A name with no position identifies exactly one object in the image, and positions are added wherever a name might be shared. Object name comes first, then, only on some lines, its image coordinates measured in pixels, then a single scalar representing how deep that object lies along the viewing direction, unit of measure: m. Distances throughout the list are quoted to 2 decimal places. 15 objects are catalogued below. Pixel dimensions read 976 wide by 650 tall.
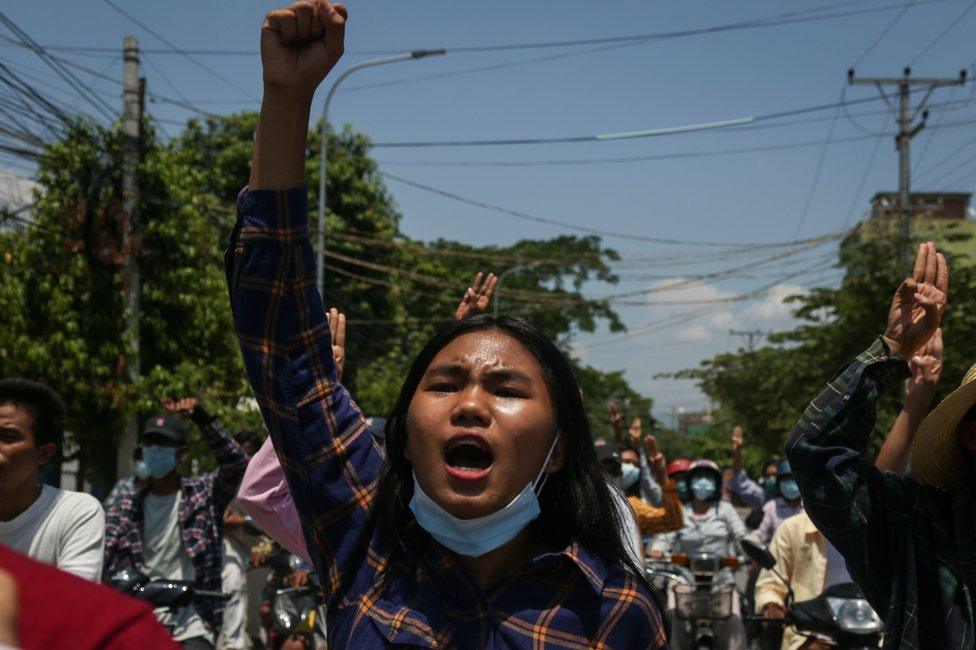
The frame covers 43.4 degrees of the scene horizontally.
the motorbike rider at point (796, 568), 6.77
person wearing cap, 6.18
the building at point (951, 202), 55.59
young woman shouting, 2.35
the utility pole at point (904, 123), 23.75
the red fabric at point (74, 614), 1.05
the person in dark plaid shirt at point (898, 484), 2.84
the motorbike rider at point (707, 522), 9.88
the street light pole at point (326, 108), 20.12
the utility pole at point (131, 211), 14.21
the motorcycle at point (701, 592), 8.83
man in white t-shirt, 4.55
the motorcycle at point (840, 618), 5.69
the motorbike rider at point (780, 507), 9.52
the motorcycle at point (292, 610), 8.12
